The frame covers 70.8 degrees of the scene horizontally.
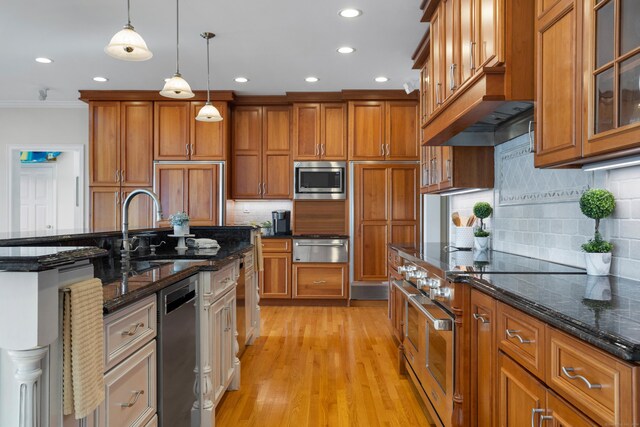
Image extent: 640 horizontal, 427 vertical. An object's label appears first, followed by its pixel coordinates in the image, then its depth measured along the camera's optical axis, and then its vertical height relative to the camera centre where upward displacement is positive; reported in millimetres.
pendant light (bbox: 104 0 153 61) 2451 +919
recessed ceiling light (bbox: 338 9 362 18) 3422 +1538
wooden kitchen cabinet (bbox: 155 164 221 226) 5707 +285
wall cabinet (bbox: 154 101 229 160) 5723 +1011
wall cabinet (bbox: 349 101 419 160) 5691 +1023
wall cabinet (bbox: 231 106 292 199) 6008 +806
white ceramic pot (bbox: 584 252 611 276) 1828 -206
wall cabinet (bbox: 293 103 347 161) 5797 +1052
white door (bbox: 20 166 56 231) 7941 +250
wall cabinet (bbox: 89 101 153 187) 5746 +922
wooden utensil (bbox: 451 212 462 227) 3354 -59
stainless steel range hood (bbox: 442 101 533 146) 2293 +530
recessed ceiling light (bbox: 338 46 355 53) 4205 +1542
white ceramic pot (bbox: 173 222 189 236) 3241 -120
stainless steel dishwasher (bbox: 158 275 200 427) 1782 -603
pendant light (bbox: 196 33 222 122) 3920 +876
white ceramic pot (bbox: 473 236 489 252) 3090 -206
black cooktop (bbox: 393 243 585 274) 2021 -260
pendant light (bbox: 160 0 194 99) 3189 +883
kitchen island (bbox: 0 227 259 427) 953 -292
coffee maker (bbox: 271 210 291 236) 5957 -137
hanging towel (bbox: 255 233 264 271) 4156 -376
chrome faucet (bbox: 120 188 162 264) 2554 -134
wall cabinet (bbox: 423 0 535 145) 1902 +732
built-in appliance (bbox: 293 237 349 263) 5613 -465
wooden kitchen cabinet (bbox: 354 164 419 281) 5664 +11
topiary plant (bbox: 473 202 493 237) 3166 +15
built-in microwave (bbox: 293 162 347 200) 5773 +421
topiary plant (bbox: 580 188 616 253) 1817 +18
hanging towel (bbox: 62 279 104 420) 1050 -327
